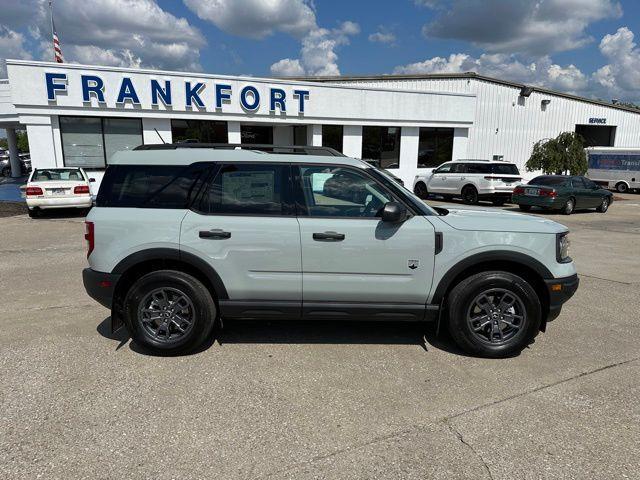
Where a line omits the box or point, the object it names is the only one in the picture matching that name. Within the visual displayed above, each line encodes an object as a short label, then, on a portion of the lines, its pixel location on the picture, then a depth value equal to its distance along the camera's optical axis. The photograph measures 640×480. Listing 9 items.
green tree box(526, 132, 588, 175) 24.09
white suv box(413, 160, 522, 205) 17.30
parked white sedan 12.71
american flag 22.23
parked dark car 15.60
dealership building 15.59
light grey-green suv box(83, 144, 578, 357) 3.77
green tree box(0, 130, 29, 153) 74.63
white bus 26.84
